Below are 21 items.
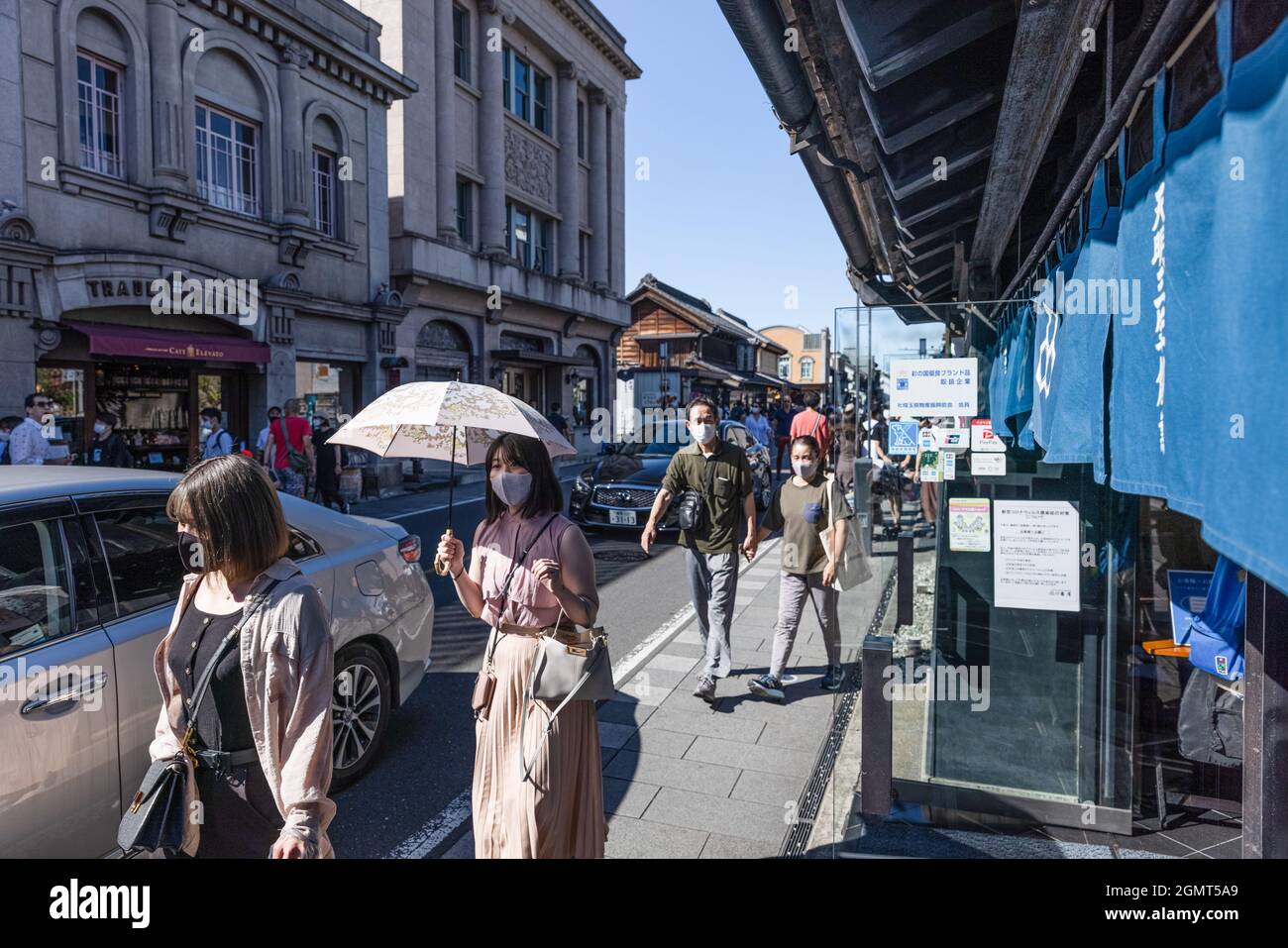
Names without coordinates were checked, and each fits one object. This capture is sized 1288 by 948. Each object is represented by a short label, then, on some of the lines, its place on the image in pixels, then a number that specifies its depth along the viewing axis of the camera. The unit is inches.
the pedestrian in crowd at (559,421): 1018.1
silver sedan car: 115.0
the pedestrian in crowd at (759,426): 743.4
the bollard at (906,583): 220.2
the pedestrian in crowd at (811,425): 500.7
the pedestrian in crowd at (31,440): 407.5
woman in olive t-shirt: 238.2
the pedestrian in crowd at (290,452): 557.0
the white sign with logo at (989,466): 167.0
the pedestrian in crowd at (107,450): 512.5
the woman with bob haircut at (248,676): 97.8
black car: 501.0
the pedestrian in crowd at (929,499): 203.8
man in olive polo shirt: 243.0
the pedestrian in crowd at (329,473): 573.3
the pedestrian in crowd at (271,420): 564.9
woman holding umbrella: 122.1
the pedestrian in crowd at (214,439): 518.3
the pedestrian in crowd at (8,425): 425.9
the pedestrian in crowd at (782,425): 784.3
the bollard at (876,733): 150.8
